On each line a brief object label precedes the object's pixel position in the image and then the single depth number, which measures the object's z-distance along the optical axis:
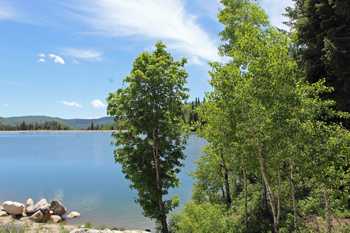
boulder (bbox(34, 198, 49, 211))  21.00
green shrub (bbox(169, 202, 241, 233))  9.84
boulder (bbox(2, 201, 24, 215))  20.34
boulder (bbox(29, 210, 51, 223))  19.44
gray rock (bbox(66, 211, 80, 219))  20.33
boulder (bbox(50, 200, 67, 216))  20.73
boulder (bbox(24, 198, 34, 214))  20.69
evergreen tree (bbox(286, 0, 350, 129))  12.52
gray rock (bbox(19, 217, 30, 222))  19.16
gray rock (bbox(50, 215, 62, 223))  19.66
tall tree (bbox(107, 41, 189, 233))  13.54
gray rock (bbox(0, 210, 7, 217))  19.93
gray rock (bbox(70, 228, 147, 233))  10.05
